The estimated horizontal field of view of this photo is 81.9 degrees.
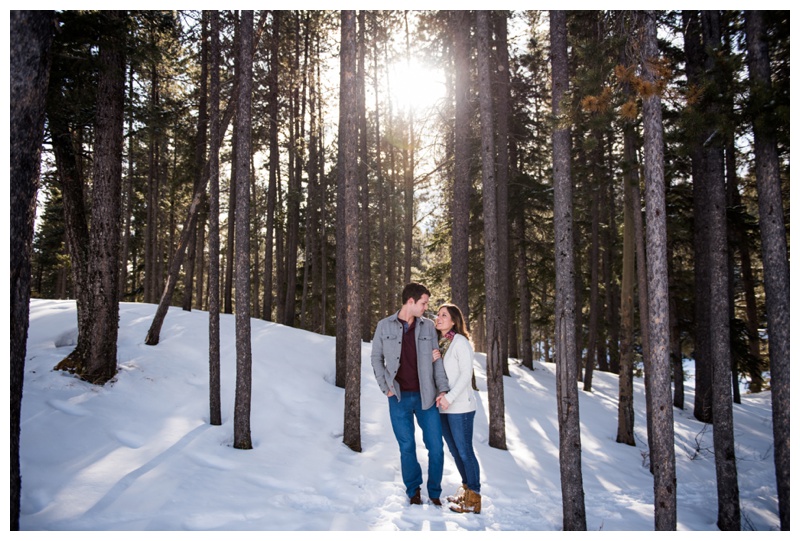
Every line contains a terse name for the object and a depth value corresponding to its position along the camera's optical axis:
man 5.30
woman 5.27
